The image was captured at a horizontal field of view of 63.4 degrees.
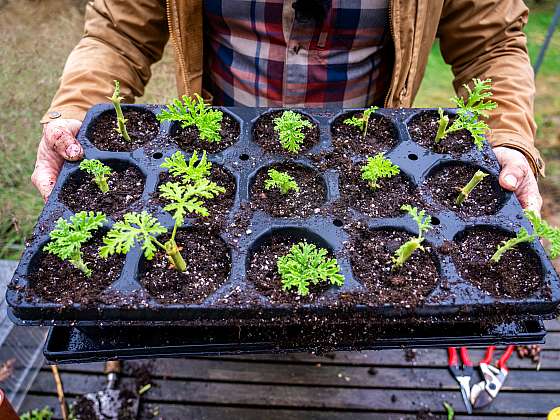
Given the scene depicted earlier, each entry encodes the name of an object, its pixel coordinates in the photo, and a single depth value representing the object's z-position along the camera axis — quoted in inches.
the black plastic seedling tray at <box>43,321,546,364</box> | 18.5
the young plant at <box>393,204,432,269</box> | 17.8
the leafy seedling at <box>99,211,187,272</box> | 16.7
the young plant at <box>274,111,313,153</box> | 22.9
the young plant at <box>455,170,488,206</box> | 20.7
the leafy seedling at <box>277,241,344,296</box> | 17.8
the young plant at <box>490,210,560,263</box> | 18.8
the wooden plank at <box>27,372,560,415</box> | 30.2
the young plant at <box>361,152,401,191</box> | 21.3
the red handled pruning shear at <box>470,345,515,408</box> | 29.9
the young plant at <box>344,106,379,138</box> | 23.9
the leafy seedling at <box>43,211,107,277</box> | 17.8
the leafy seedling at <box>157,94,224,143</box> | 23.2
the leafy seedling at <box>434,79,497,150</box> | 22.8
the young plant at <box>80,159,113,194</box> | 21.1
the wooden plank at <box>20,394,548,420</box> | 29.7
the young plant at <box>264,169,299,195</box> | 21.1
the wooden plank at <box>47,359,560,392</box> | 31.2
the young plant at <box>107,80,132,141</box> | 22.1
